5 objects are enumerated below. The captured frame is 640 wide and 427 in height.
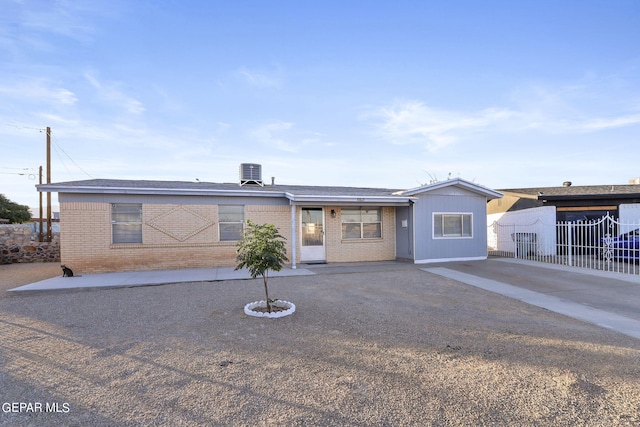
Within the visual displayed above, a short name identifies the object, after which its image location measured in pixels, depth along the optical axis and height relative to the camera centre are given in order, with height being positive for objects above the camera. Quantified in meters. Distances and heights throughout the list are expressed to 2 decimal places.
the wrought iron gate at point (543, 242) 12.45 -1.16
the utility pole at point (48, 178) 16.49 +2.35
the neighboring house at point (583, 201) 16.02 +0.76
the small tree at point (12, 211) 30.09 +1.24
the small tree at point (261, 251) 5.82 -0.53
